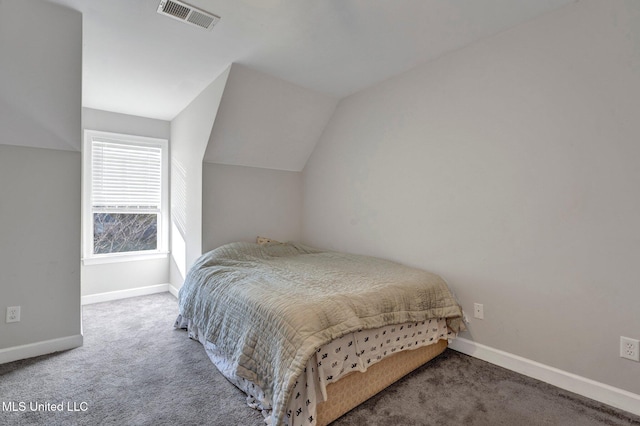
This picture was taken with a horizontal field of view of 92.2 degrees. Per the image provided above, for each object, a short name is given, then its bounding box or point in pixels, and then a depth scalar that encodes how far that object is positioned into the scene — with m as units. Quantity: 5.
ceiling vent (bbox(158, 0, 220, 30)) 1.93
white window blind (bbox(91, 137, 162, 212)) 3.66
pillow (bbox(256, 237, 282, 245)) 3.54
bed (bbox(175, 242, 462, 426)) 1.49
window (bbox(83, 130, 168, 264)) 3.62
